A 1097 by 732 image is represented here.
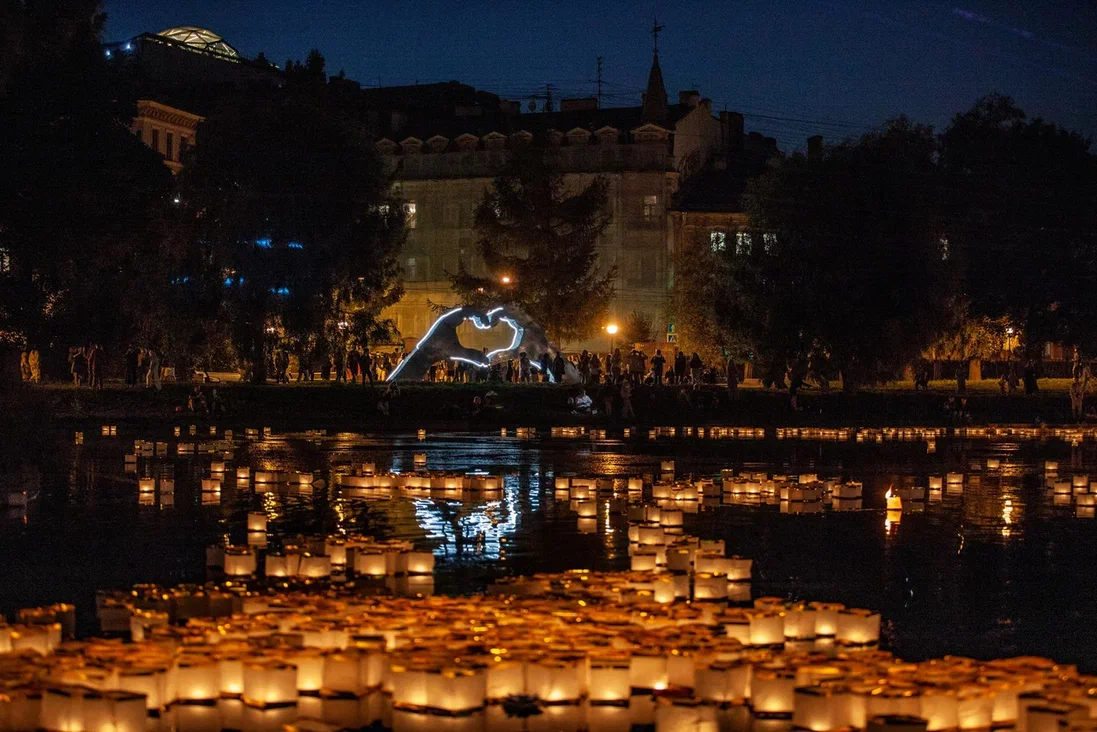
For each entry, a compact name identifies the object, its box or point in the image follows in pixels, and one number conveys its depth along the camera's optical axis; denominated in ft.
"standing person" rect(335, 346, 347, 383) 207.31
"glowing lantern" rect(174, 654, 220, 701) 29.50
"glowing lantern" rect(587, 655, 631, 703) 29.55
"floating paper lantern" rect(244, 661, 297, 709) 29.25
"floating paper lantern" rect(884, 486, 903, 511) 68.85
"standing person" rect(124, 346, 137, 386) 173.28
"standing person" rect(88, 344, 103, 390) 156.74
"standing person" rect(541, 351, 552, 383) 195.83
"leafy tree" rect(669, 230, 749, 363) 222.07
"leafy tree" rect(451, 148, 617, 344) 281.54
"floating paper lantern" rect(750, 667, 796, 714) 29.27
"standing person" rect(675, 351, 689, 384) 208.64
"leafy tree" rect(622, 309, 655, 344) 308.81
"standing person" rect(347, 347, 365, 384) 203.92
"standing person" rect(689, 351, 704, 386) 205.77
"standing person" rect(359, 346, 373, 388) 180.31
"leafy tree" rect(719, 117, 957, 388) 186.70
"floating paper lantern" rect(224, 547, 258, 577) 46.42
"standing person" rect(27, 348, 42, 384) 197.26
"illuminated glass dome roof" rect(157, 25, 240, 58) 365.40
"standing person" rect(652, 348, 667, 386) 205.72
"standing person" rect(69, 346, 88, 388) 168.14
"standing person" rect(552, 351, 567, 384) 190.49
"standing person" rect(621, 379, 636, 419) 154.50
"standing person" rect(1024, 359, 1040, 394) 203.21
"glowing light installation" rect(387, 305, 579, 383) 189.26
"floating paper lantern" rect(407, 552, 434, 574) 46.21
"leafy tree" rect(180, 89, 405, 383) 190.29
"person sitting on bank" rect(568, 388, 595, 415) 157.79
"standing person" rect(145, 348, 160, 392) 169.75
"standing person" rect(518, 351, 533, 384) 199.00
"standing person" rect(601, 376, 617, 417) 156.31
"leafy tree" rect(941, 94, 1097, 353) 254.06
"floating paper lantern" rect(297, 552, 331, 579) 45.75
